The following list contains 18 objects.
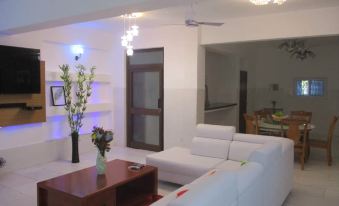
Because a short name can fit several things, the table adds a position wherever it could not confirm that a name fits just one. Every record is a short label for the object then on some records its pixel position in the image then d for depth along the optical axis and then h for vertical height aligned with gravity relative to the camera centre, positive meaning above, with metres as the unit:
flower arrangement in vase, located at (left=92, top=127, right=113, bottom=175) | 3.37 -0.62
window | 8.65 +0.18
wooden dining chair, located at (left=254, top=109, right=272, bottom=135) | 5.67 -0.55
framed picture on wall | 5.45 -0.06
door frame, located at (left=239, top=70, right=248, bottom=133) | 8.71 -0.38
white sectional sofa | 1.91 -0.79
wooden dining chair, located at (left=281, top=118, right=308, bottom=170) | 4.98 -0.72
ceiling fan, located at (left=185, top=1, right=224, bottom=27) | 3.71 +1.36
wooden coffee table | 2.82 -1.01
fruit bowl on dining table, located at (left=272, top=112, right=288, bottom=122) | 5.60 -0.48
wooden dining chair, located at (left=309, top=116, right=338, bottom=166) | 5.16 -0.97
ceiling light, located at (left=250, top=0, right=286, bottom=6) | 3.75 +1.22
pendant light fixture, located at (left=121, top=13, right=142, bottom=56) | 4.27 +1.36
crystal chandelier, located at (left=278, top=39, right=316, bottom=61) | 7.23 +1.18
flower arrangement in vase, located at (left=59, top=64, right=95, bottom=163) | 5.32 -0.14
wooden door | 6.34 -0.16
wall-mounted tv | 4.50 +0.36
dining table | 5.30 -0.65
